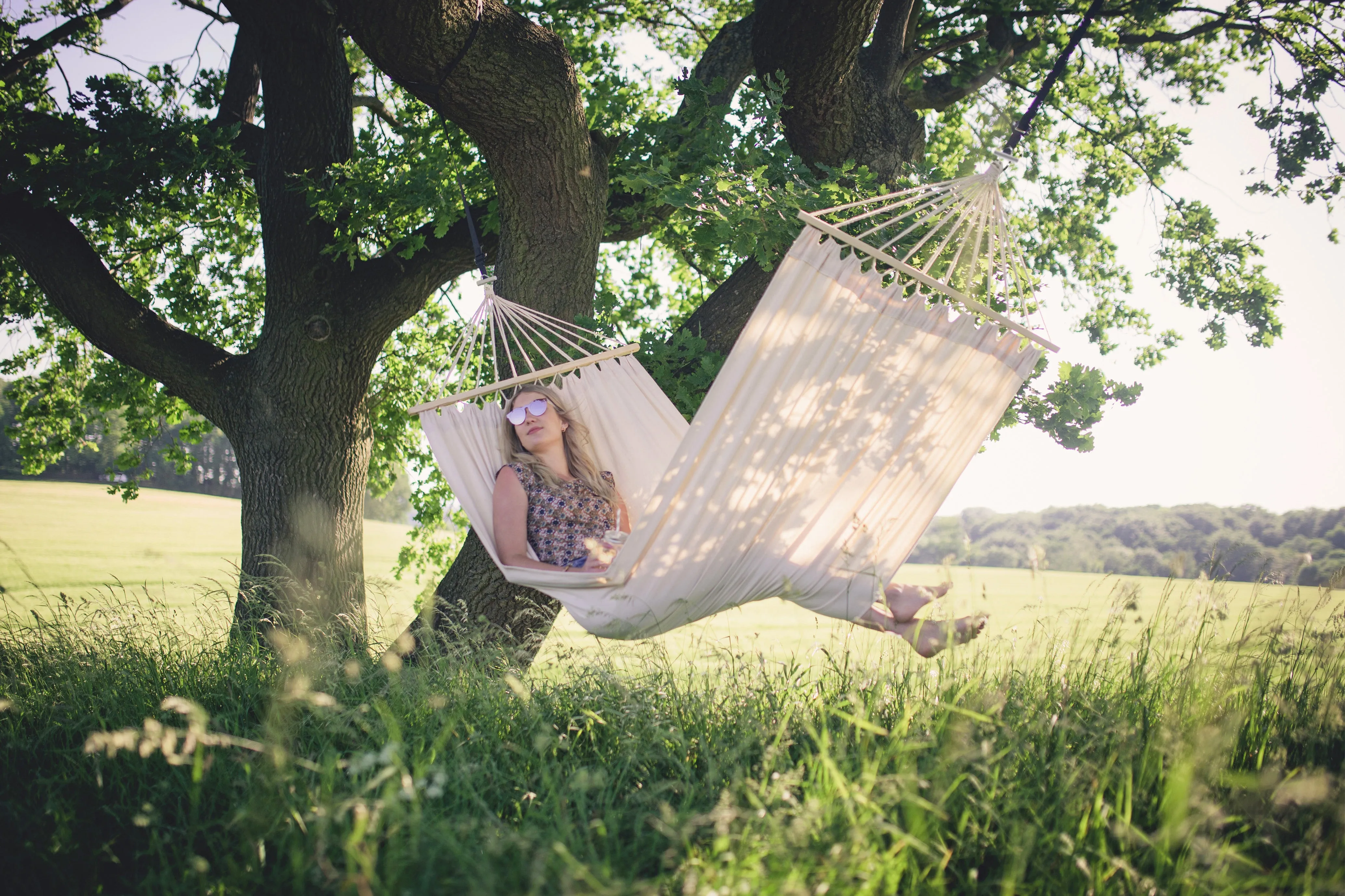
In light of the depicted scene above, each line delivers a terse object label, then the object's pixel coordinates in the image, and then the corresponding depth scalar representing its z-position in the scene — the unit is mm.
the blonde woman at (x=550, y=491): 2658
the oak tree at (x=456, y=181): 2820
